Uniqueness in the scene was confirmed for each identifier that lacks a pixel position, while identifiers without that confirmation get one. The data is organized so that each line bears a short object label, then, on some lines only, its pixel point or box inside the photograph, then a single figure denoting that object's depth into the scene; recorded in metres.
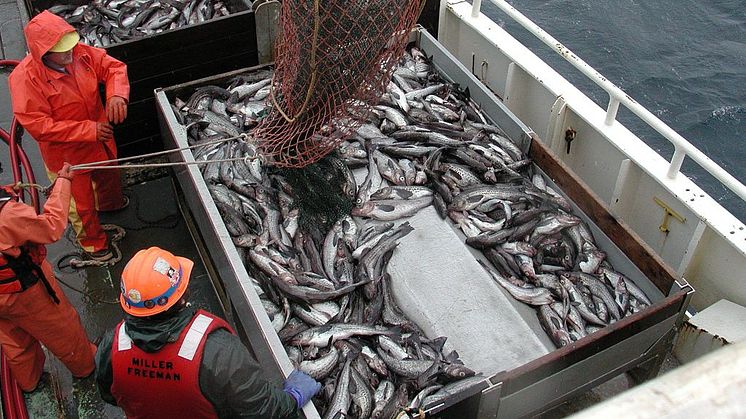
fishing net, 4.07
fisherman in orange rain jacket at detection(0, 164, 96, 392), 3.98
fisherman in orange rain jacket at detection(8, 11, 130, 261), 4.91
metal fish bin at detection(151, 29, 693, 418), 3.74
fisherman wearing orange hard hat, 3.00
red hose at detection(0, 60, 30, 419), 4.50
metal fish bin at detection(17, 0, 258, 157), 6.06
